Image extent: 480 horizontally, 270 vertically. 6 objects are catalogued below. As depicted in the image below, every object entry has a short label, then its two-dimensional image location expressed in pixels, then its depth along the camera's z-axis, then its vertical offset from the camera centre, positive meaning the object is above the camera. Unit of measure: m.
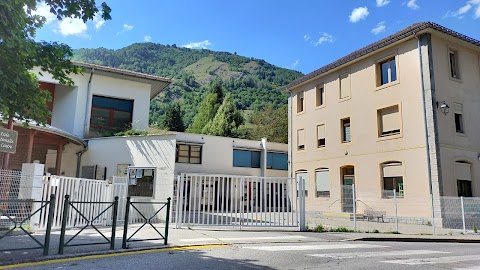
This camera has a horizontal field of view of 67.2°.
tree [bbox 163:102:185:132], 51.81 +10.60
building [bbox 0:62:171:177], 20.20 +5.12
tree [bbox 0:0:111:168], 6.63 +2.83
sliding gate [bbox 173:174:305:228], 12.50 -0.18
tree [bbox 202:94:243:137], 47.03 +9.80
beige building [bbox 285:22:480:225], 16.78 +3.93
